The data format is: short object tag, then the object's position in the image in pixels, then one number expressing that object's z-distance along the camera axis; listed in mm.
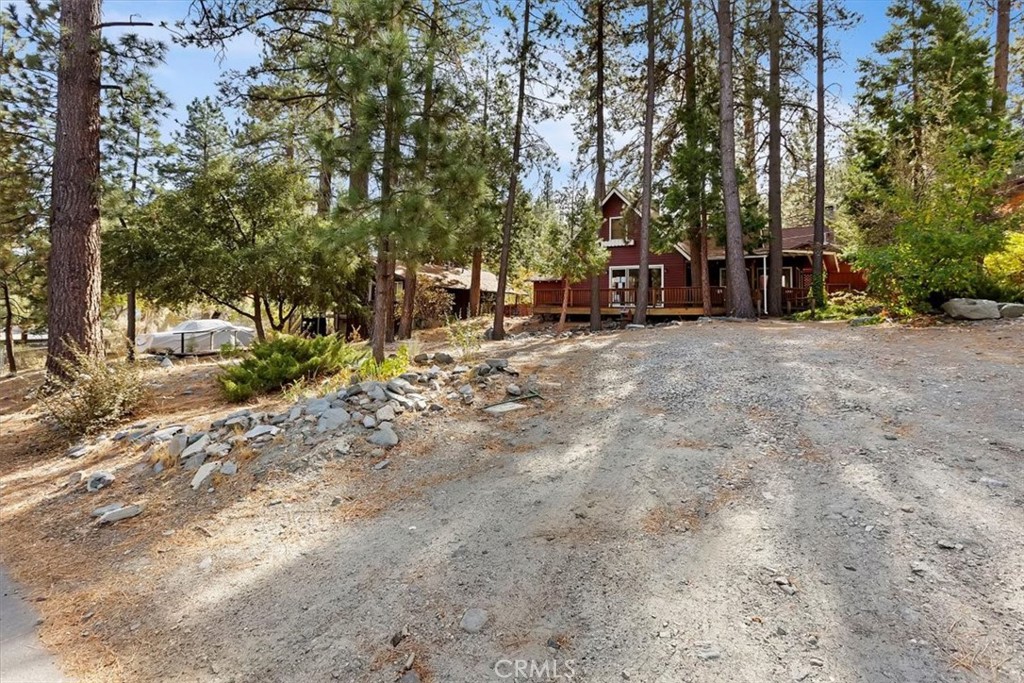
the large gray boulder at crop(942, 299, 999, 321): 8727
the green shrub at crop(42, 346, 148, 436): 6191
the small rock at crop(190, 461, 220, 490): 4388
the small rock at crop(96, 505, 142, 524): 4023
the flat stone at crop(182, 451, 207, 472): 4689
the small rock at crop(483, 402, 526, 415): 5570
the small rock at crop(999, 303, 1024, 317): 8570
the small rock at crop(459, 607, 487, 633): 2497
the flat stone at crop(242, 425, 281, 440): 5016
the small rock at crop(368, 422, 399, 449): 4832
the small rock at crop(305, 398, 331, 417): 5375
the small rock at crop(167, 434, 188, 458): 4930
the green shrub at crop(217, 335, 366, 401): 7215
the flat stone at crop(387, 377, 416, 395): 5776
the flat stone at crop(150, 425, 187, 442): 5324
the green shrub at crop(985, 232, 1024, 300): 9133
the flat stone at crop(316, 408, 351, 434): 5051
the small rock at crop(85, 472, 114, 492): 4617
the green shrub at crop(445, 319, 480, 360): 7798
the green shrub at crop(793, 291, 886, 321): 12672
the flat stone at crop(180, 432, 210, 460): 4871
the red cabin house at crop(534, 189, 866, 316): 18797
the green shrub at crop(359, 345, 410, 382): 6688
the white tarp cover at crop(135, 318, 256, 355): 19828
